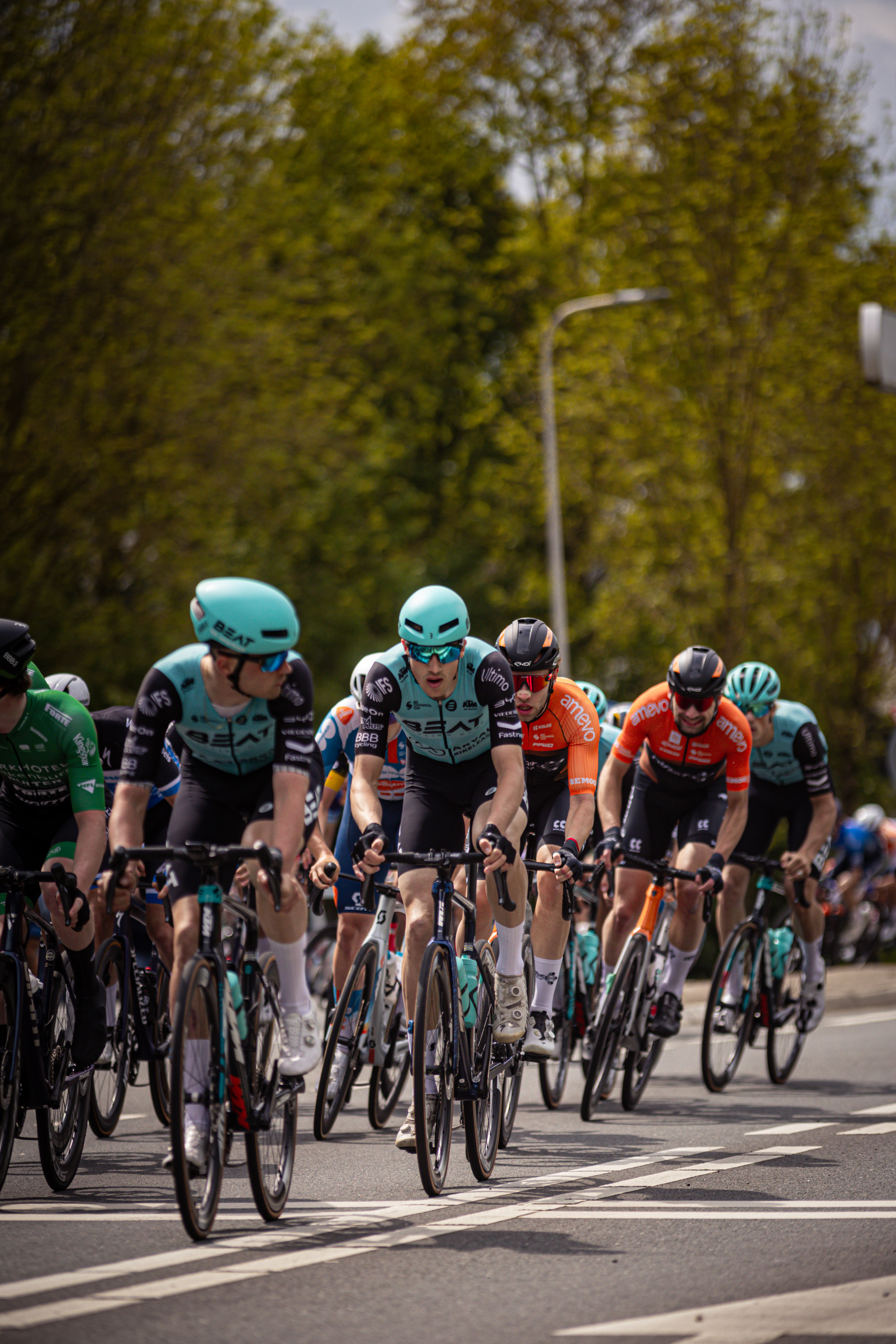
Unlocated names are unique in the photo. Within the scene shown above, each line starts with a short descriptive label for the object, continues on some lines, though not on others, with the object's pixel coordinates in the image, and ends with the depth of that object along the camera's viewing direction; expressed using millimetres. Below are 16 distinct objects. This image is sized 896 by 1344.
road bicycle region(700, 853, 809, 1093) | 20234
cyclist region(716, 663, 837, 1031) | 21422
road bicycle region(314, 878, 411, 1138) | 15789
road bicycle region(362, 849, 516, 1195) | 12836
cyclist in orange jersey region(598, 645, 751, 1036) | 18781
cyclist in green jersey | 13891
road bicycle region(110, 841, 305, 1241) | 11148
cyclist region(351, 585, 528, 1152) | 14016
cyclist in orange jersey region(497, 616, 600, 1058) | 16906
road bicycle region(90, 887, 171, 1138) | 15937
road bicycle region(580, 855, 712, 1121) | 17703
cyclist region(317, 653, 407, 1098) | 17902
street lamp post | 47844
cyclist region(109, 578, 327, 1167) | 11781
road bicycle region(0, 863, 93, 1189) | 13039
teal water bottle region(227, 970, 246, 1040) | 11805
